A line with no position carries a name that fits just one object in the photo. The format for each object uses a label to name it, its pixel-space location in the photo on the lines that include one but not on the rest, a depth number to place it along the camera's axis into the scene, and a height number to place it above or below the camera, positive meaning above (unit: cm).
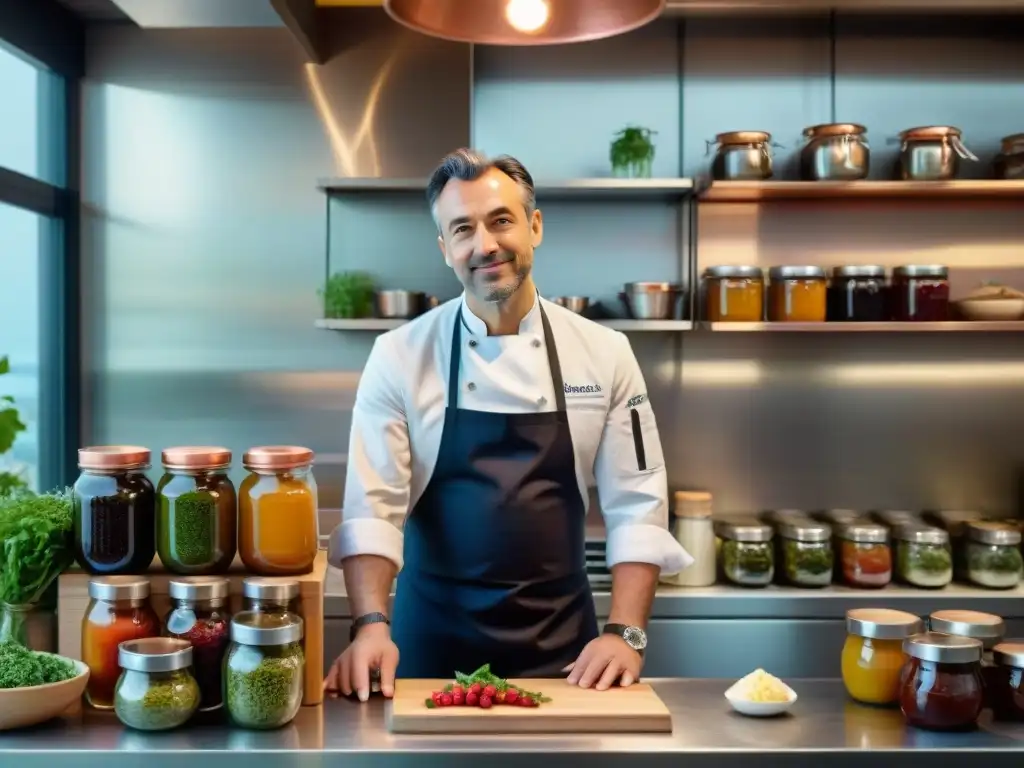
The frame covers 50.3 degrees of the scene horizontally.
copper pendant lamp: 171 +56
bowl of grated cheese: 170 -51
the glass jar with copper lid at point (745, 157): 358 +71
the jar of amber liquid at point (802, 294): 363 +26
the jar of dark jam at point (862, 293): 365 +27
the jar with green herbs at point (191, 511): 172 -22
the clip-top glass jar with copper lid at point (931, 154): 360 +73
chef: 235 -21
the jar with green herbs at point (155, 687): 156 -46
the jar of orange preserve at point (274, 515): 175 -23
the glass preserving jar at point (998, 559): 348 -59
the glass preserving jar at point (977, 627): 173 -41
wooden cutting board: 162 -52
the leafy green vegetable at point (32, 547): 173 -28
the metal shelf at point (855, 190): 357 +62
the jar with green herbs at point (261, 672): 159 -44
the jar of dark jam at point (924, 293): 364 +27
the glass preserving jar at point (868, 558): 349 -59
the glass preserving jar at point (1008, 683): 167 -48
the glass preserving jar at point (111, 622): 166 -39
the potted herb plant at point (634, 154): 371 +74
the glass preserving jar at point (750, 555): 351 -59
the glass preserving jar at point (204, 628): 166 -39
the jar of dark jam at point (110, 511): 172 -22
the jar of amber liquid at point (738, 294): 363 +26
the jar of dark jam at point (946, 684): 162 -46
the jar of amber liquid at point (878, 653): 174 -45
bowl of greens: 157 -46
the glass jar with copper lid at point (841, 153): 357 +73
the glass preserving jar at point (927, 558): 348 -59
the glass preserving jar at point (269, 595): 166 -34
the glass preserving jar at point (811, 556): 350 -59
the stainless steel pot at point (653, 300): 364 +24
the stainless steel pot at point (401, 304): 369 +23
